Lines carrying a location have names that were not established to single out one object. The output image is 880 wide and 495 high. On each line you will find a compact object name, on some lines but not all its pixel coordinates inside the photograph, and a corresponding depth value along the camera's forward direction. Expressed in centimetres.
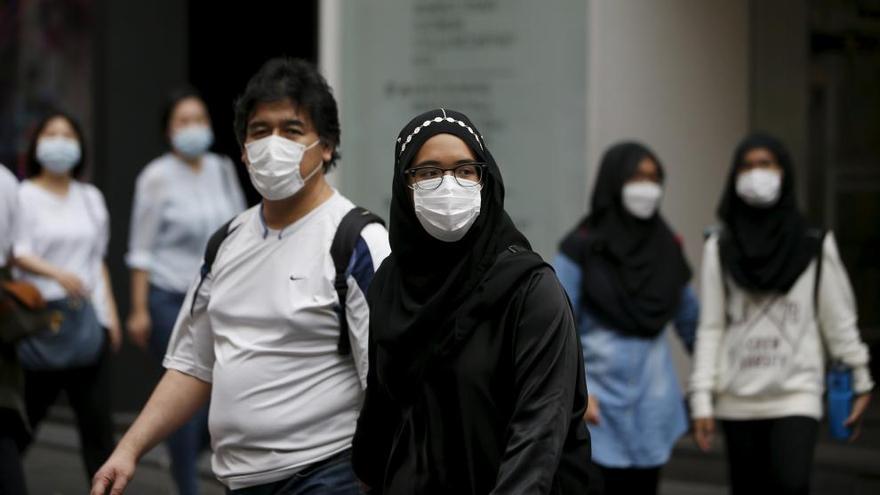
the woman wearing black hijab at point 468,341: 612
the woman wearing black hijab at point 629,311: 1166
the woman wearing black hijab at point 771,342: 1119
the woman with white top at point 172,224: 1493
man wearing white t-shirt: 758
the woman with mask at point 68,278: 1316
